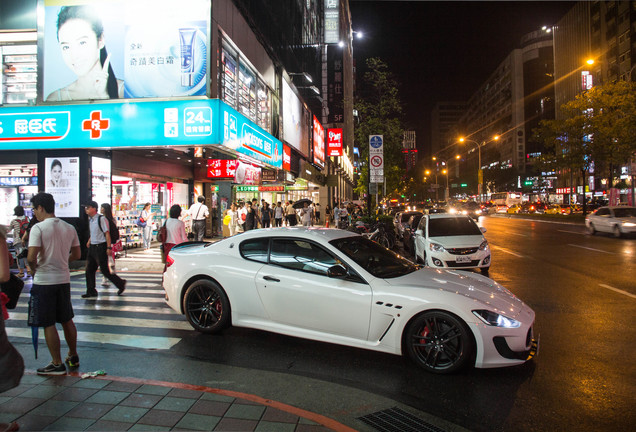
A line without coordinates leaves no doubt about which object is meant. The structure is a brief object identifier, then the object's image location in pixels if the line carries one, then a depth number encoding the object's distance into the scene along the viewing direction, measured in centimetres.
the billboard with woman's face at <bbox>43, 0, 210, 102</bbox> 1231
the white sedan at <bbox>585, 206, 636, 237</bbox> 1823
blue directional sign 1703
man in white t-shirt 416
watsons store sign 1202
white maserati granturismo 420
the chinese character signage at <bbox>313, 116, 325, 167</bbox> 3600
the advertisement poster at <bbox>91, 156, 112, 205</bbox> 1251
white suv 1026
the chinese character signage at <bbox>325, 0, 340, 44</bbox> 4638
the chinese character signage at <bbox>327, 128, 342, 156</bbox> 4347
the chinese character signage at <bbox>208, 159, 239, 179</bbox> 1853
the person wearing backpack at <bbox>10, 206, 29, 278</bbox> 1091
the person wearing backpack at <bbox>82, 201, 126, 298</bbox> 812
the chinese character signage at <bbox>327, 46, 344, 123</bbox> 4825
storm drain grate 321
